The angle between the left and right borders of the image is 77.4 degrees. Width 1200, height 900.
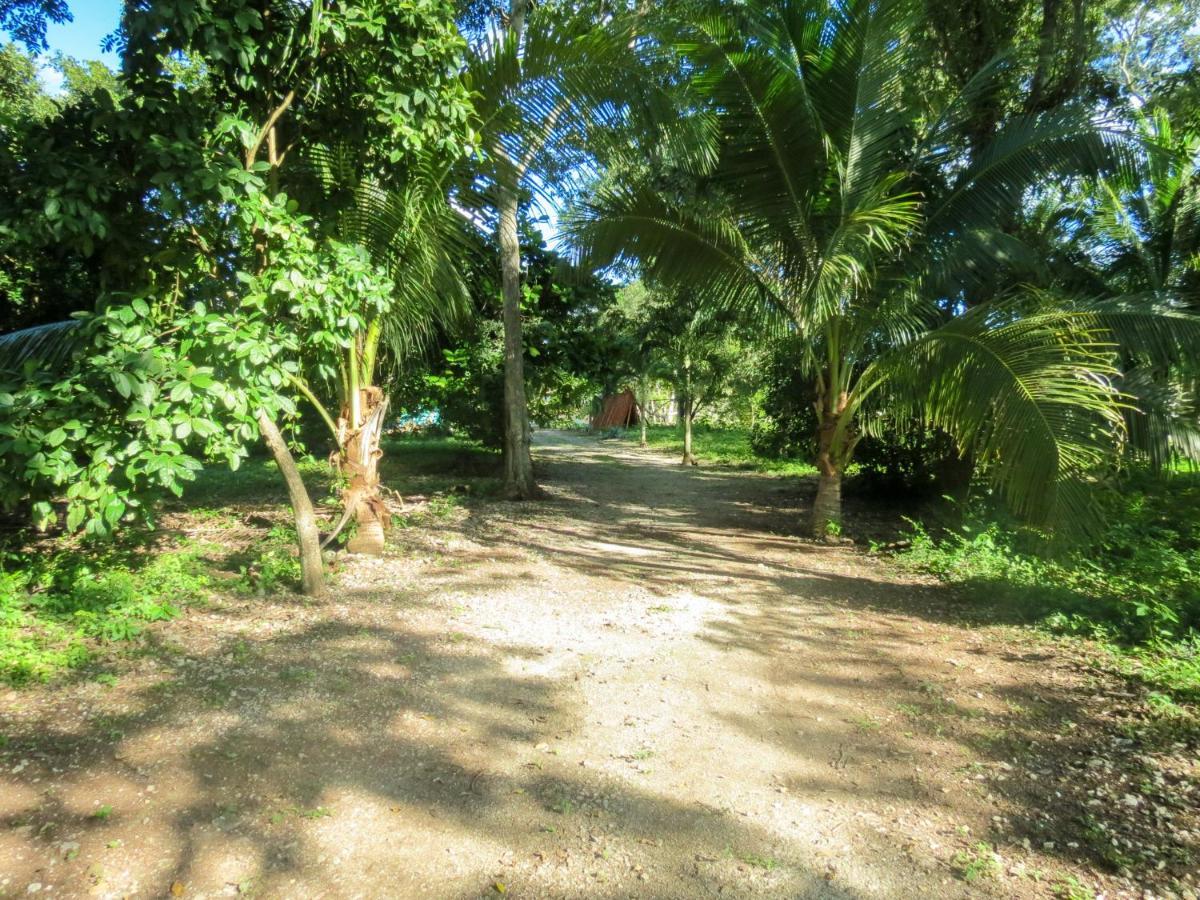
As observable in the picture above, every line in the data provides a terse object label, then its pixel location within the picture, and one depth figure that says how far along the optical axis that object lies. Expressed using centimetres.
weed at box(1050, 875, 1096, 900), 253
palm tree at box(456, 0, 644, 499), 571
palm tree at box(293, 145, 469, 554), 560
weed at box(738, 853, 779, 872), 271
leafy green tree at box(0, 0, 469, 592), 377
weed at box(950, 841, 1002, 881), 265
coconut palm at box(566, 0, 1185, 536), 632
